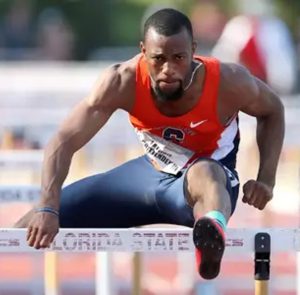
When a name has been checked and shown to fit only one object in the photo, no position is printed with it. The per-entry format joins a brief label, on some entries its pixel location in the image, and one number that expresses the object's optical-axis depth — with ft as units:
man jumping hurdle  40.78
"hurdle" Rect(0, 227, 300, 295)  38.19
